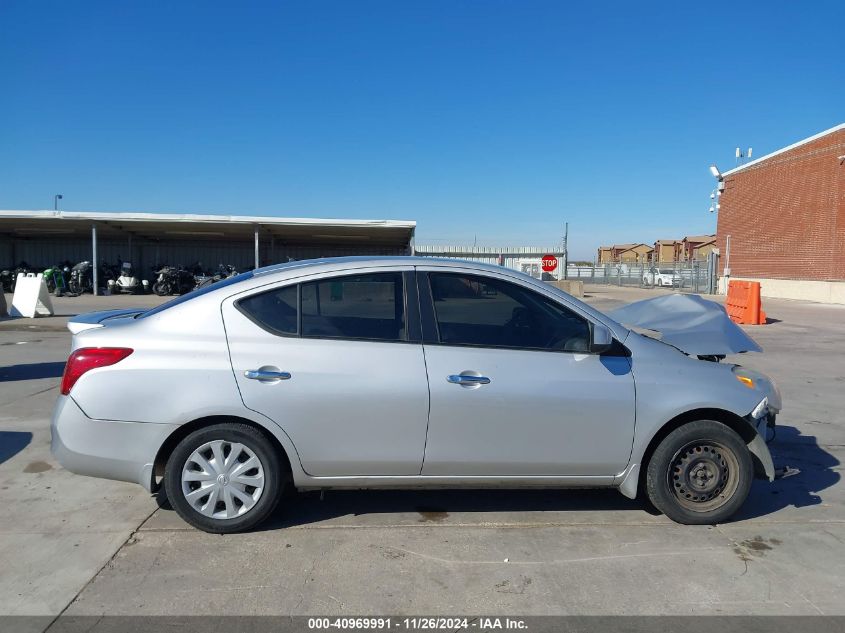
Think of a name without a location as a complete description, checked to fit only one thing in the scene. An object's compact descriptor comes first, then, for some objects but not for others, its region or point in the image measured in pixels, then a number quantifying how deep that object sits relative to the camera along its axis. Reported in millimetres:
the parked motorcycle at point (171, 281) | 27688
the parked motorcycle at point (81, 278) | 27125
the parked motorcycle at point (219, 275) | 27906
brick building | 28781
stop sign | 32781
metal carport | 25125
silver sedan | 3658
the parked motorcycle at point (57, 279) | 26672
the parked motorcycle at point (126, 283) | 28516
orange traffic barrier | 17484
